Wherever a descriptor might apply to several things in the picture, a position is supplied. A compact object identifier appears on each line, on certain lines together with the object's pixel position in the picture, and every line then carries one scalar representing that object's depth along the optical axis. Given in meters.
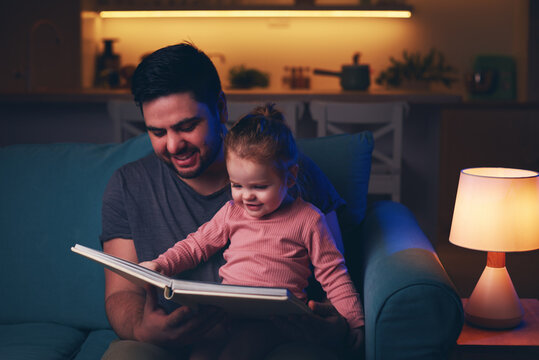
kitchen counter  3.85
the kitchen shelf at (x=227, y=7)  4.59
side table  1.41
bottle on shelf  4.69
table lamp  1.48
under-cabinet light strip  4.62
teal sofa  1.54
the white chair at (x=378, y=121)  3.38
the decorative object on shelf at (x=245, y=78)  4.31
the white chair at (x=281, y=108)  3.34
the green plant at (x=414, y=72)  4.39
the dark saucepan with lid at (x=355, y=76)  4.20
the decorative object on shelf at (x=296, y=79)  4.64
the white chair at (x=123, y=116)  3.51
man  1.30
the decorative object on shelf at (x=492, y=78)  4.39
